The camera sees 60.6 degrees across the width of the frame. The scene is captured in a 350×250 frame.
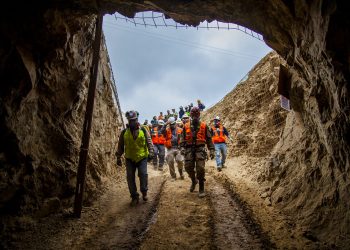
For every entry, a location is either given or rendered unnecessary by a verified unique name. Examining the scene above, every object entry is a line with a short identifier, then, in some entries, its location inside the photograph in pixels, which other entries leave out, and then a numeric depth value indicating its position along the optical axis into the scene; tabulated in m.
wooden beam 6.09
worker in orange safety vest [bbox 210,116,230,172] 11.23
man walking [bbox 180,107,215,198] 7.40
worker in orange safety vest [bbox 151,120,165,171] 12.87
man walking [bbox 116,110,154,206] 7.05
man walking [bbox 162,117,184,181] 10.09
